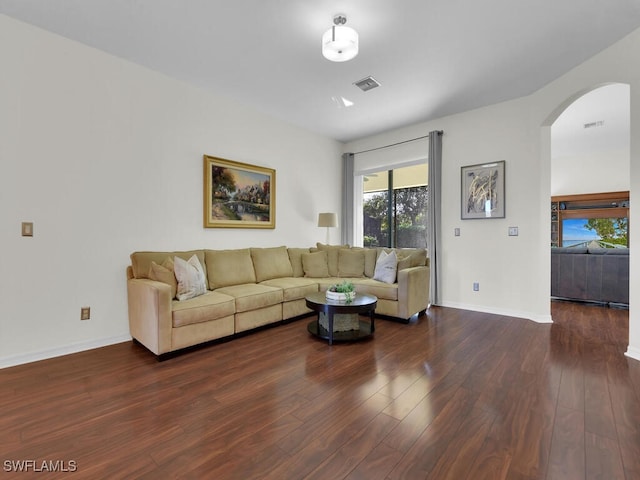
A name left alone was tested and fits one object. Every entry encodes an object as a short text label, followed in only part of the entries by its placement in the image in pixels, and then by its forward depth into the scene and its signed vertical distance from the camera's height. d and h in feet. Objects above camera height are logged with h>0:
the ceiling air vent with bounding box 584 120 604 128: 15.85 +6.25
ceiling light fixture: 7.73 +5.21
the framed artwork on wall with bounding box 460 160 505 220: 13.14 +2.21
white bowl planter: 10.01 -1.96
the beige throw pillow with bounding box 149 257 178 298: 9.25 -1.14
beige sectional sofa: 8.54 -1.88
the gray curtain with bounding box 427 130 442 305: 14.66 +1.24
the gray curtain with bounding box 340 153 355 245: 18.25 +2.34
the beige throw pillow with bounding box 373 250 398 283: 12.72 -1.29
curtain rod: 15.39 +5.28
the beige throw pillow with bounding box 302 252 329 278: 14.48 -1.29
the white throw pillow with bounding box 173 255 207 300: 9.41 -1.33
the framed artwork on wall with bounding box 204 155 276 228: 12.19 +1.96
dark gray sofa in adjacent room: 13.96 -1.74
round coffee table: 9.55 -2.32
